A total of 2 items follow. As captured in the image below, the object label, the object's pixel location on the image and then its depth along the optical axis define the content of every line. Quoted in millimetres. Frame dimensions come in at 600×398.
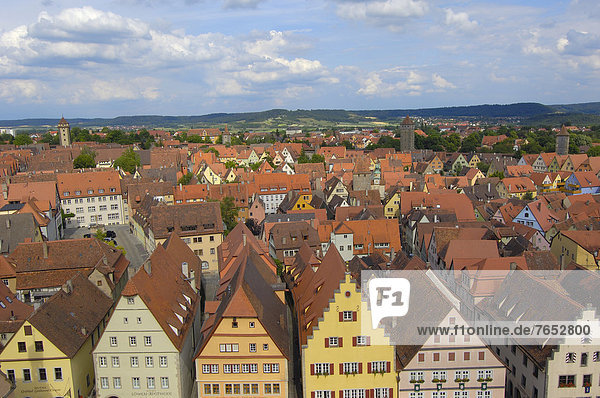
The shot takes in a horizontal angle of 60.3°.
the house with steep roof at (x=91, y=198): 92938
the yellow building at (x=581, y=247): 57781
